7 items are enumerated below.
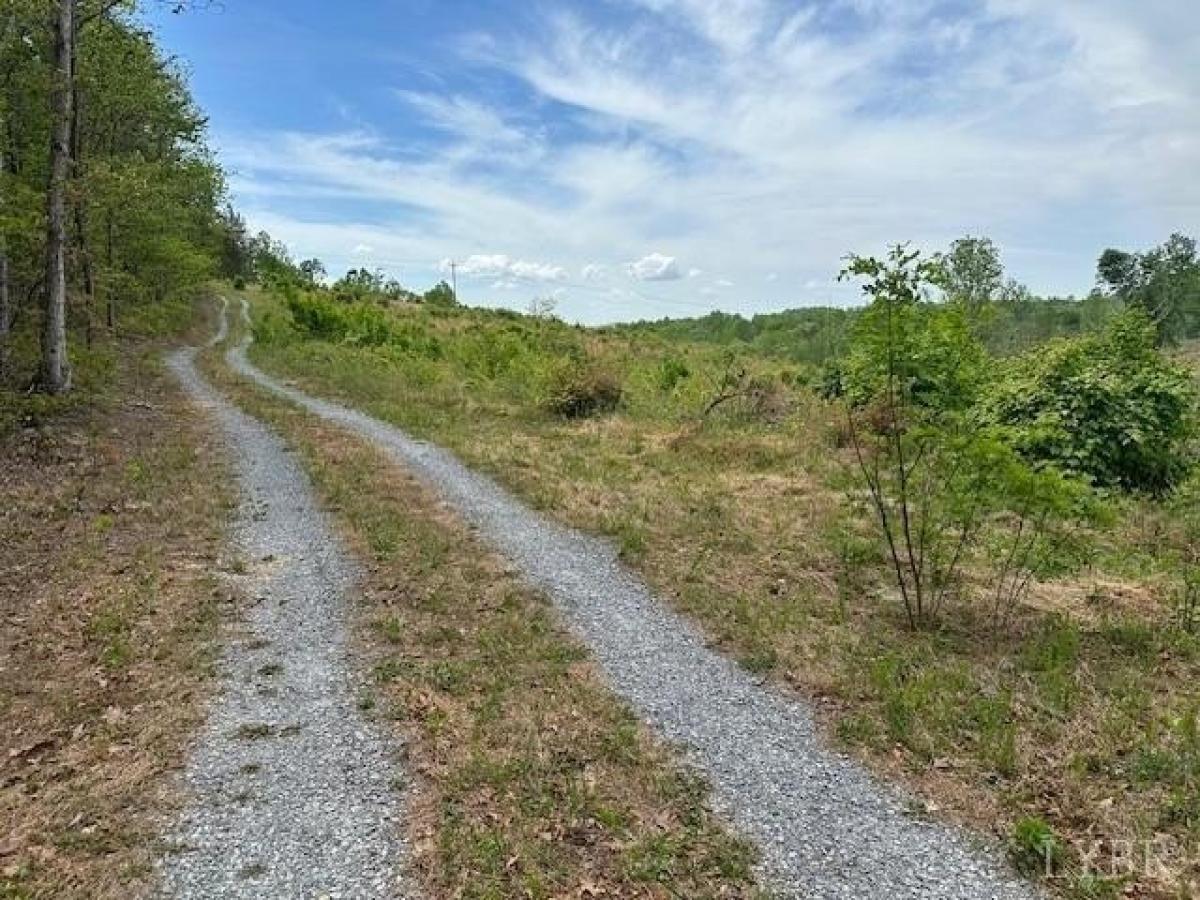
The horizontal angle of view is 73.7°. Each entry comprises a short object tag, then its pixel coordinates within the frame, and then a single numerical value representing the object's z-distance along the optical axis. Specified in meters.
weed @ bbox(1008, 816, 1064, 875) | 3.24
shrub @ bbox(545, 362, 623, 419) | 15.05
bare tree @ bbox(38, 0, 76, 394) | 10.45
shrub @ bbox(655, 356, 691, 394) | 19.00
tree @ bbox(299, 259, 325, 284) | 82.15
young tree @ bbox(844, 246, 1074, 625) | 5.23
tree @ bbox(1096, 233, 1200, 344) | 49.40
